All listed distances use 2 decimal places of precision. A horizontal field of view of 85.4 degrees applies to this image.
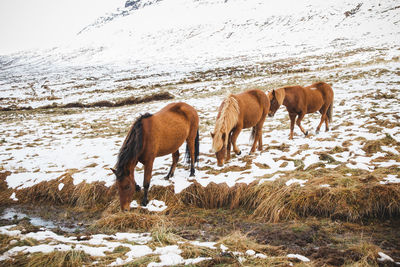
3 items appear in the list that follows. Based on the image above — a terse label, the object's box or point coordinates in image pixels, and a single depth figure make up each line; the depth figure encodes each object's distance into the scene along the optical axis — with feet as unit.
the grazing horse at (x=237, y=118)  17.76
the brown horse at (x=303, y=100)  23.67
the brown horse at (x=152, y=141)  13.75
